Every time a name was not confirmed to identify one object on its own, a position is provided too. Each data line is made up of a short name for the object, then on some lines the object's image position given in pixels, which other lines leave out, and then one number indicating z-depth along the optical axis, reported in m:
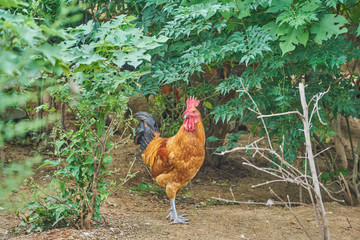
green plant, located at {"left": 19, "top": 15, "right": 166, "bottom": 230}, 4.85
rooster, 8.11
